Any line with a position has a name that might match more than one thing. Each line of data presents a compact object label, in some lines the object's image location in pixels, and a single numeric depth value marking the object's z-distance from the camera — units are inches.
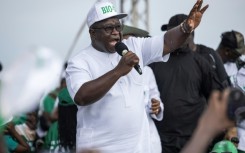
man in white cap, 282.8
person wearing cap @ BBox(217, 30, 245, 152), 473.6
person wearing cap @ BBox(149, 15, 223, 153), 384.4
